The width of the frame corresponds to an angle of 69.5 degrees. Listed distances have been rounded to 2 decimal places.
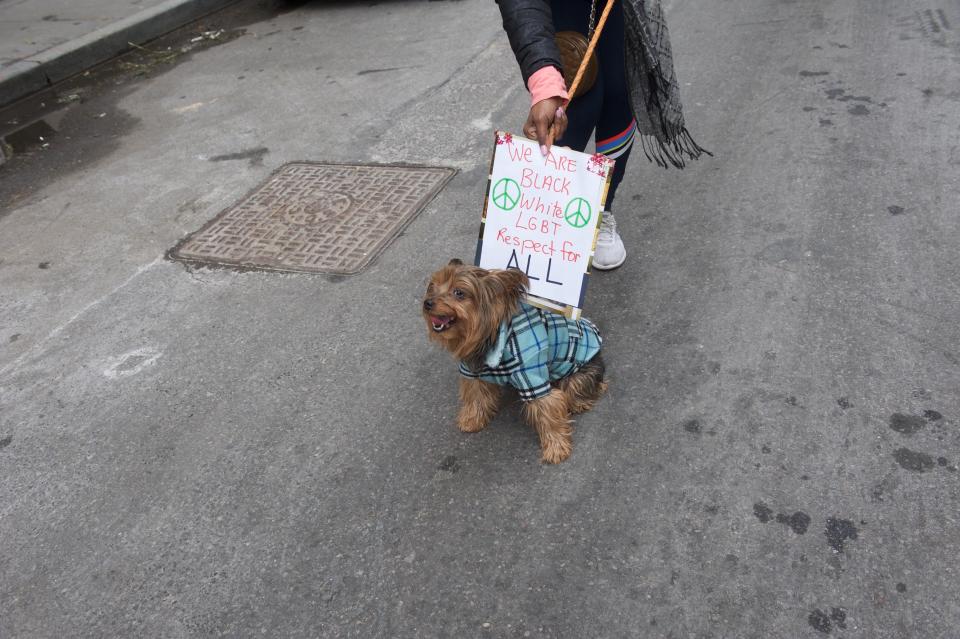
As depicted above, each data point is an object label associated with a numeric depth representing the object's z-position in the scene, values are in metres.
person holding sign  2.54
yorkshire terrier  2.37
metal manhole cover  4.28
